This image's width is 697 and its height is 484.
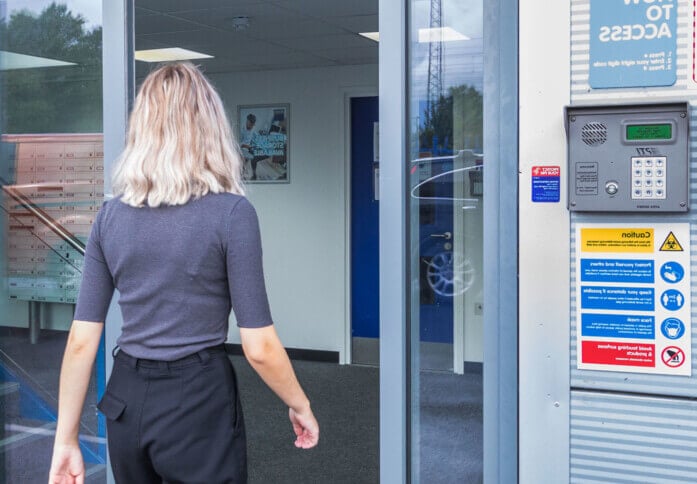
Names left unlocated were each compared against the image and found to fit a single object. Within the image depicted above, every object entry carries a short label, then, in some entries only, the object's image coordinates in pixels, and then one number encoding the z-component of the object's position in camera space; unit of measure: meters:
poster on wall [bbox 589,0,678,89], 2.03
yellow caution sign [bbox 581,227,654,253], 2.05
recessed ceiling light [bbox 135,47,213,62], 6.89
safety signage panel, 2.03
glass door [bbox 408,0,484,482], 2.33
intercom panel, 1.99
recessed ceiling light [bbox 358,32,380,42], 6.00
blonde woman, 1.73
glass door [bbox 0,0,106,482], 3.06
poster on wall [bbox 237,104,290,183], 7.45
